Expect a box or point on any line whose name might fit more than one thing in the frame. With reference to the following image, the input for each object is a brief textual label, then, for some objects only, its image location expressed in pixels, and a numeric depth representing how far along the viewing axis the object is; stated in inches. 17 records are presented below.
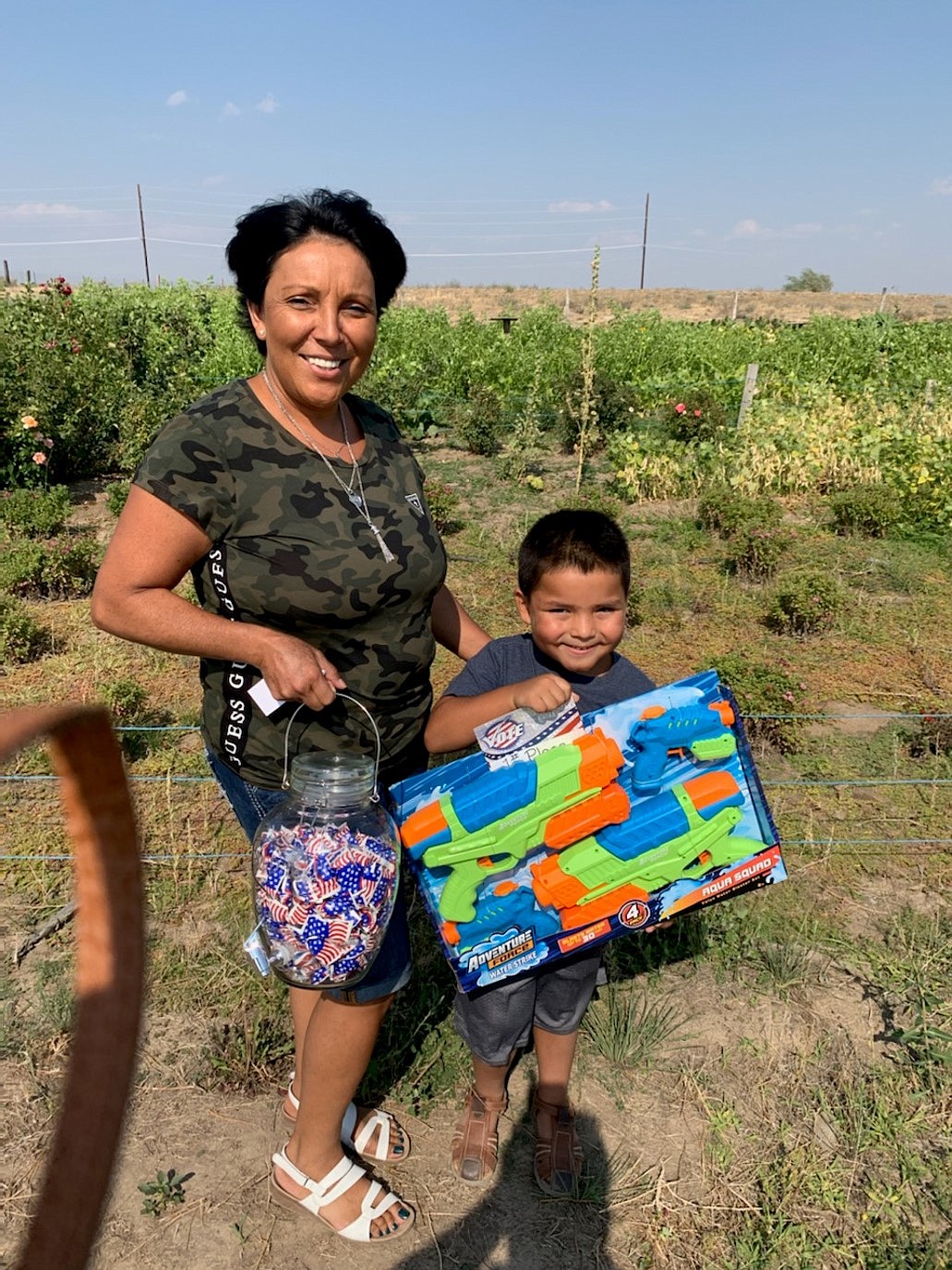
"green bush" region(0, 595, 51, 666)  201.9
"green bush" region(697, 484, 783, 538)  287.7
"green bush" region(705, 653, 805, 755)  174.4
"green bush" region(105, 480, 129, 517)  301.4
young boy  78.0
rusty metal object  27.0
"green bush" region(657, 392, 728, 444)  391.2
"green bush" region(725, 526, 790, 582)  263.9
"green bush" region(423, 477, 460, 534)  291.7
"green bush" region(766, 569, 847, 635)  226.4
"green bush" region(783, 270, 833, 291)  2385.6
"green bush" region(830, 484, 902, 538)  298.7
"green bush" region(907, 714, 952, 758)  173.0
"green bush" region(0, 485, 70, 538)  276.1
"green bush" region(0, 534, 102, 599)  233.3
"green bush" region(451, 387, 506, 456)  410.9
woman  66.1
